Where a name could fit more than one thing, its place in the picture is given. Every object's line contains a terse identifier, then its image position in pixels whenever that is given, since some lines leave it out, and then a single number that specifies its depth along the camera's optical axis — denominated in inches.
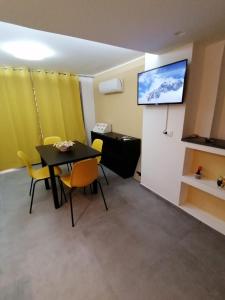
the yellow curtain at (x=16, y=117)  130.9
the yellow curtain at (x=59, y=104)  144.8
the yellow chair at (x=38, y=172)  84.3
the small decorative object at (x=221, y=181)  71.2
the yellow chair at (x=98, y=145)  109.4
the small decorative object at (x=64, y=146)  96.3
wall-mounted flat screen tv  72.6
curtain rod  127.5
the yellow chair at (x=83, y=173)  73.5
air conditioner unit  124.2
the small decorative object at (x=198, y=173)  80.4
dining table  81.9
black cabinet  114.3
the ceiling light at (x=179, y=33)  58.9
